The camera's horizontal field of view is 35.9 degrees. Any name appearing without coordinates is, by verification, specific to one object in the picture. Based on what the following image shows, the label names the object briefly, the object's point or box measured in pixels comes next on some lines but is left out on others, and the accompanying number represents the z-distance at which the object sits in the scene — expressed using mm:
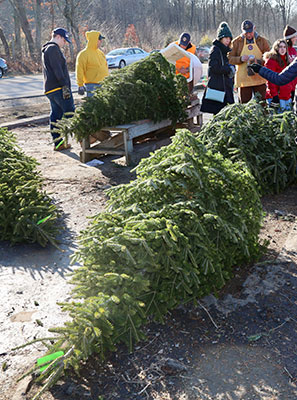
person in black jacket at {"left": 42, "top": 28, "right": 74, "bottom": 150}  7074
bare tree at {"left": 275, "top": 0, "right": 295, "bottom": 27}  60075
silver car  29141
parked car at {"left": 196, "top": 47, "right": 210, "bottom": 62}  36100
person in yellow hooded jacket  7637
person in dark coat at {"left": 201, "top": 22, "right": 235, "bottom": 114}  7277
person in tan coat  7500
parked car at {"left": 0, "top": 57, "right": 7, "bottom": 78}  24608
